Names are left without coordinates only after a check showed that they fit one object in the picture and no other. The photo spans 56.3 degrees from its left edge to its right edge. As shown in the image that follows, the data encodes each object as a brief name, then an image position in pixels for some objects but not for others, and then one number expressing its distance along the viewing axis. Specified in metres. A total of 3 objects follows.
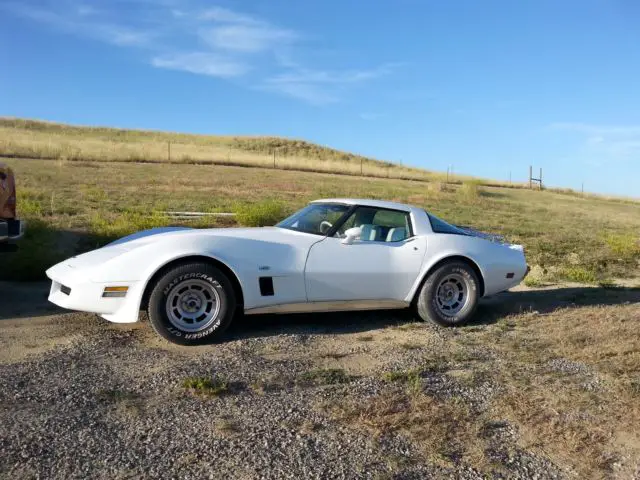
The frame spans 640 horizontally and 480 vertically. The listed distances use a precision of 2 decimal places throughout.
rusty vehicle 6.63
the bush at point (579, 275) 9.29
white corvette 4.95
